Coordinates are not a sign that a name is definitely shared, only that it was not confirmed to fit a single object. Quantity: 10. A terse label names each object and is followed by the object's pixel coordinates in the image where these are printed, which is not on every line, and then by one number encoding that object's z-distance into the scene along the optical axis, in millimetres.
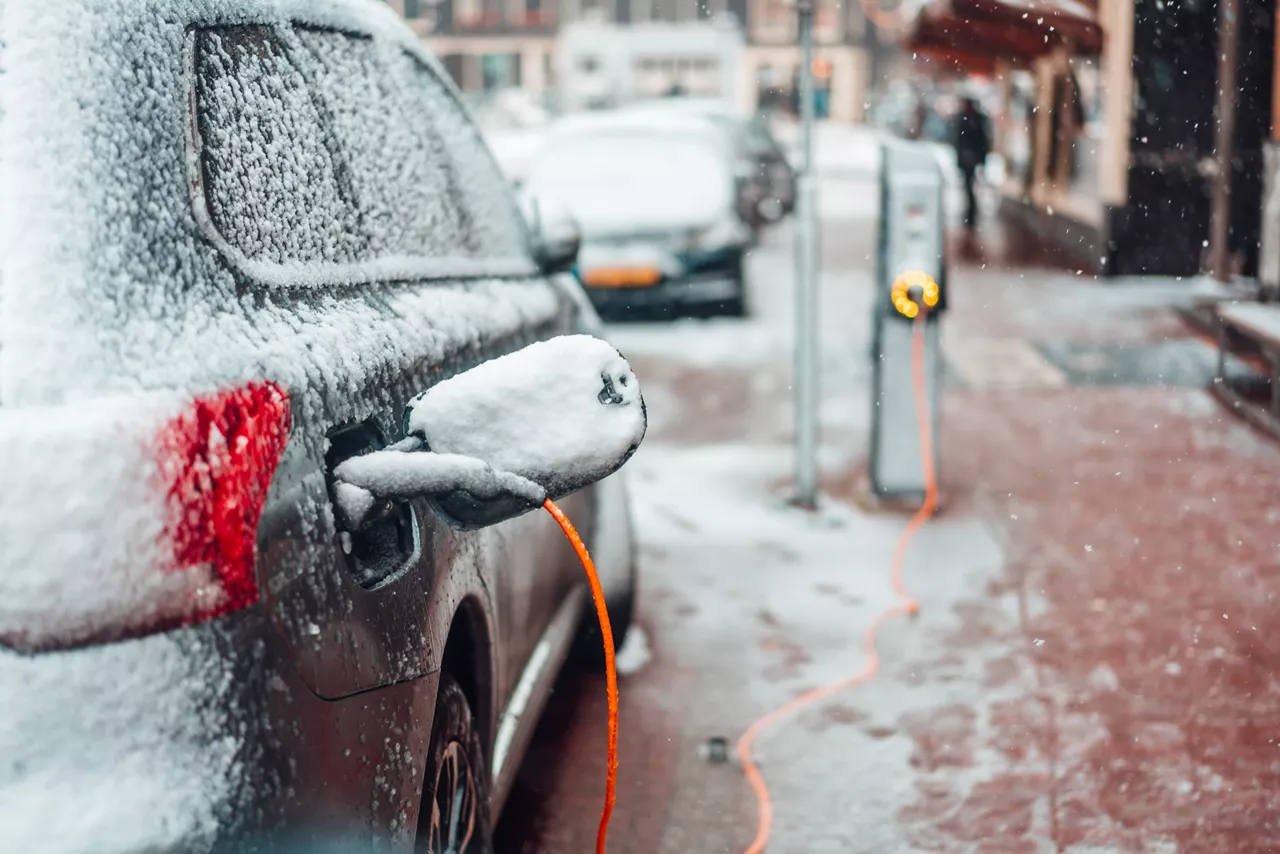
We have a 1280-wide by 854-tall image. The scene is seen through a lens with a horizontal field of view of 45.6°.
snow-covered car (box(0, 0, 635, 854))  1634
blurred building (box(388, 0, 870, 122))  68875
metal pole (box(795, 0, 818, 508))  6441
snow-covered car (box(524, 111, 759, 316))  11805
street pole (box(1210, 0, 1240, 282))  11914
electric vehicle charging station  6262
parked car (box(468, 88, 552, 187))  24172
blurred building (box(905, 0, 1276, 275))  12078
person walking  19500
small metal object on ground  4082
